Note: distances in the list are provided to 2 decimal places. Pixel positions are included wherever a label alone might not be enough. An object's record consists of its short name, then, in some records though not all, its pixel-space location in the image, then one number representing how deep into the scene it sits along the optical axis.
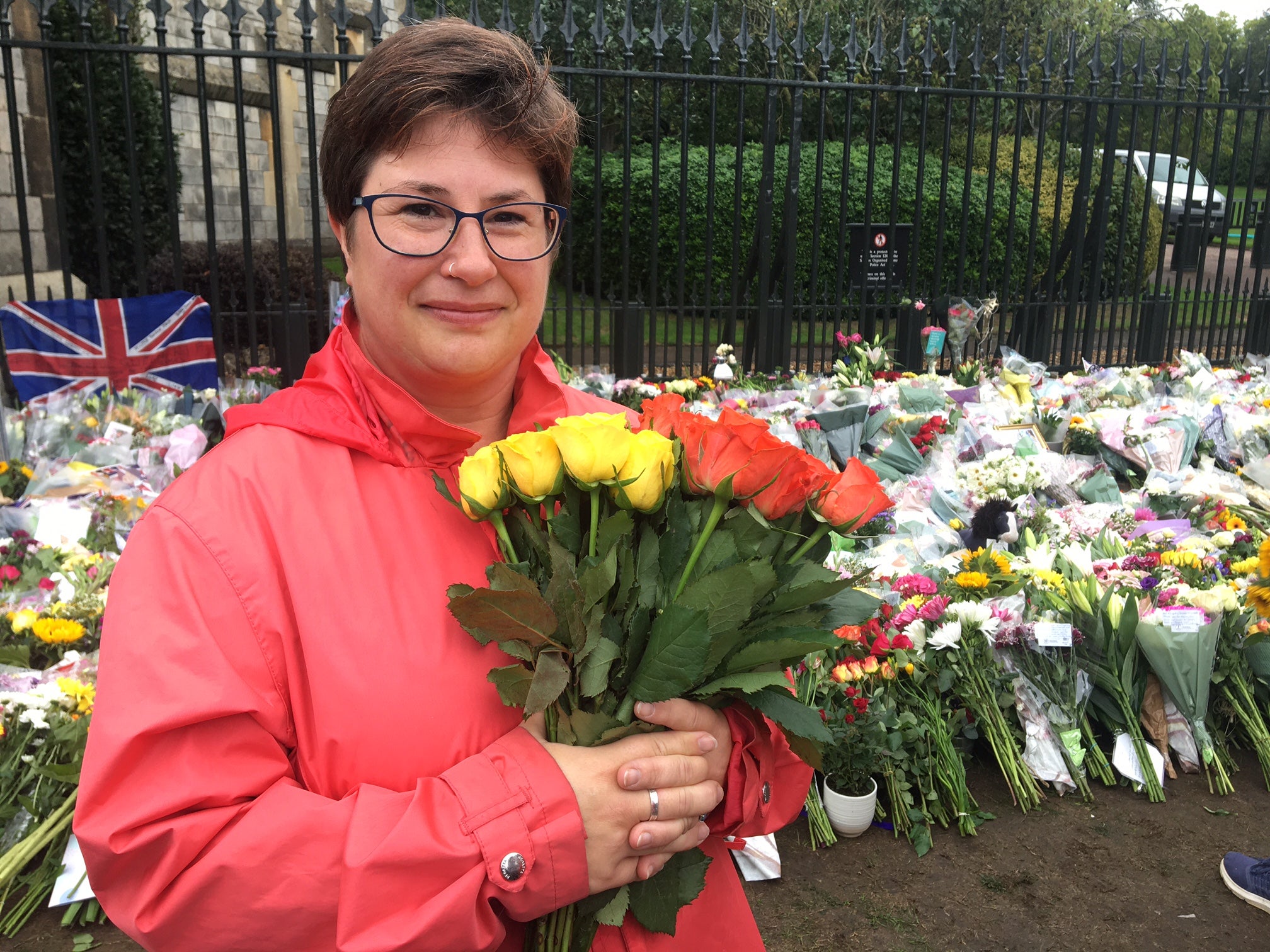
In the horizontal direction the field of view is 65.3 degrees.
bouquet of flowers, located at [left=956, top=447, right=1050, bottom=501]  4.36
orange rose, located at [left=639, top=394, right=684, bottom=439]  1.26
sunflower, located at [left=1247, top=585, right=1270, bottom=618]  2.23
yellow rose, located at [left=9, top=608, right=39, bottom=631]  3.01
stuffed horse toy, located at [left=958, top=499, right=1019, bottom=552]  4.03
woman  1.00
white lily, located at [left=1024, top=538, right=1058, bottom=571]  3.56
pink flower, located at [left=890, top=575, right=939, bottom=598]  3.36
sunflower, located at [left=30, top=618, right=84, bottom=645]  2.98
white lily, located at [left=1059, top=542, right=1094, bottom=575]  3.54
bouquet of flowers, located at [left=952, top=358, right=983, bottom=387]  6.23
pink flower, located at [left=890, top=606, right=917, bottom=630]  3.16
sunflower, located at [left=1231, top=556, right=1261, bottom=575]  3.38
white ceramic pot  2.83
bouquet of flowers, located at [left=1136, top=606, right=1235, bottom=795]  3.10
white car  20.06
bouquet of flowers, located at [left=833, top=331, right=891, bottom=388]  6.02
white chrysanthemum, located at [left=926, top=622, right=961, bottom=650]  3.06
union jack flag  5.69
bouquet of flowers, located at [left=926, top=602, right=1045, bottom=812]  3.06
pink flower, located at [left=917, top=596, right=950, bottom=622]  3.14
